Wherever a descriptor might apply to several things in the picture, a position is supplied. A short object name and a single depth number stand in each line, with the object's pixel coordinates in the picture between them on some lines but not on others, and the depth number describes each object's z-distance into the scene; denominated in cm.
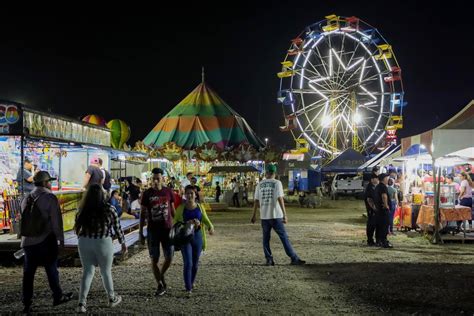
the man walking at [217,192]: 2428
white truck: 3105
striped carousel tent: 2580
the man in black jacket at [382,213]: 1029
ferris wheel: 2952
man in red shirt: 622
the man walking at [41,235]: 545
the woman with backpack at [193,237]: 617
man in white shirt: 813
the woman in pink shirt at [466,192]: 1225
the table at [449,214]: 1109
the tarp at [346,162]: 2439
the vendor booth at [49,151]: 897
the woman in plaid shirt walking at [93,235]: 522
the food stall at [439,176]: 1093
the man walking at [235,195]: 2439
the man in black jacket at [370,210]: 1053
